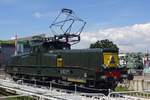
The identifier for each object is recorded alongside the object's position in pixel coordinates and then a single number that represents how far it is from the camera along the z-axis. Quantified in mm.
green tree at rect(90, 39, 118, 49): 76438
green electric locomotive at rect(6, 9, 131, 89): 23125
